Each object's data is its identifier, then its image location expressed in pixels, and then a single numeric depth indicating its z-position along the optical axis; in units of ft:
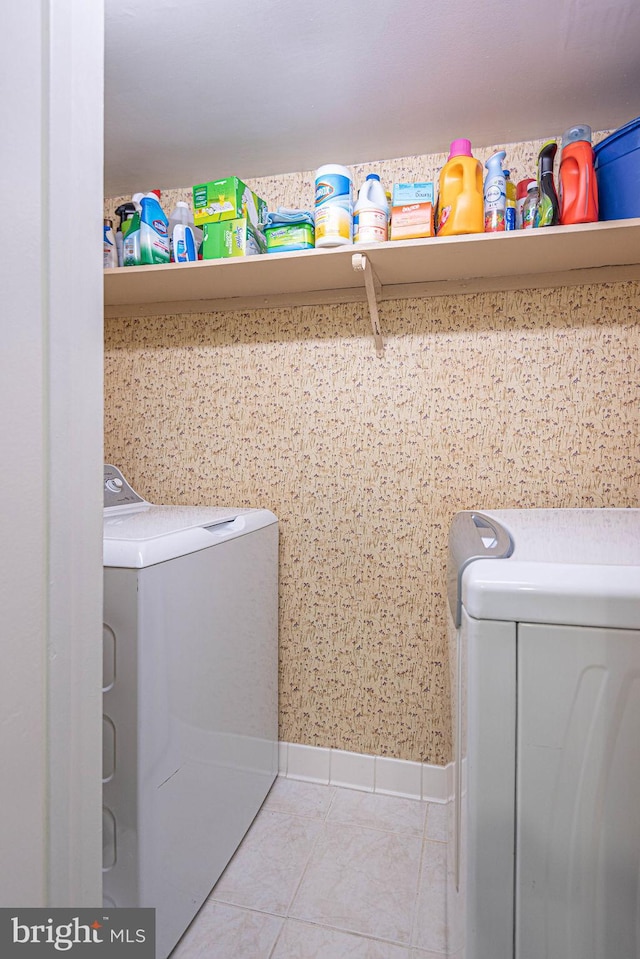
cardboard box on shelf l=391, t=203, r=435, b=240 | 5.08
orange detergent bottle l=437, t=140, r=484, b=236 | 4.97
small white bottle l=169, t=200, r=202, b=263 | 5.78
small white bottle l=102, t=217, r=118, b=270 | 5.94
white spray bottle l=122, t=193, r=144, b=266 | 5.85
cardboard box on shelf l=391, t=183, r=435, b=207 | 5.14
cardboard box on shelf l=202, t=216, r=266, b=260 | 5.65
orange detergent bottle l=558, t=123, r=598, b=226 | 4.65
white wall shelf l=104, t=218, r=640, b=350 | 4.91
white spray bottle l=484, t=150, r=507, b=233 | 4.99
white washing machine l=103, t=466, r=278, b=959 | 3.70
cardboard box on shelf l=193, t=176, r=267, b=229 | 5.67
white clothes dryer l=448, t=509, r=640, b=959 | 2.46
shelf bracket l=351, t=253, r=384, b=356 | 5.10
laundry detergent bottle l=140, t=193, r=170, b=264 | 5.79
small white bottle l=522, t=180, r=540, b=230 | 4.97
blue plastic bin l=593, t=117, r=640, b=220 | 4.62
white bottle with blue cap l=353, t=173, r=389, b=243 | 5.19
